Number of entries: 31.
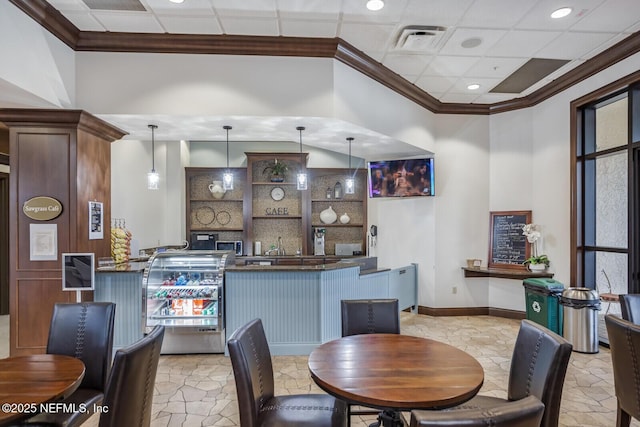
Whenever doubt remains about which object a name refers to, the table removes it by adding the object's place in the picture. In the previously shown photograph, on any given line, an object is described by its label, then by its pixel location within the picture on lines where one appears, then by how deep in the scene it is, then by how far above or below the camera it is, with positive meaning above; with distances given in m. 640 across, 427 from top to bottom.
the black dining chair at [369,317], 2.74 -0.80
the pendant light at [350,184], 4.82 +0.43
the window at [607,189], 3.96 +0.32
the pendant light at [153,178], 4.09 +0.44
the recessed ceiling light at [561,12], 3.21 +1.88
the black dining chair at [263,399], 1.84 -1.05
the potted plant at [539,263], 5.08 -0.70
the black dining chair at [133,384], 1.64 -0.84
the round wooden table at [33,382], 1.57 -0.86
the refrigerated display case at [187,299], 3.94 -0.95
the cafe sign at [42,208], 3.54 +0.08
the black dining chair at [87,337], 2.38 -0.84
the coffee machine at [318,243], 6.93 -0.55
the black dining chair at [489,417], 1.09 -0.64
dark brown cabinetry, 6.96 +0.15
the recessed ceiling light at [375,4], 3.05 +1.86
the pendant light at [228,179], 4.24 +0.44
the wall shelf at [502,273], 5.02 -0.86
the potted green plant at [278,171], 6.88 +0.86
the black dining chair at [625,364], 2.09 -0.93
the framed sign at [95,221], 3.79 -0.06
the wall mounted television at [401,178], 5.62 +0.62
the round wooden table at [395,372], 1.63 -0.85
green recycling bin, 4.48 -1.15
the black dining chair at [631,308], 2.74 -0.73
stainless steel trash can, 4.12 -1.25
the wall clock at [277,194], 7.11 +0.43
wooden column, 3.55 +0.11
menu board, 5.40 -0.40
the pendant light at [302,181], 4.39 +0.43
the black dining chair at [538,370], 1.75 -0.85
